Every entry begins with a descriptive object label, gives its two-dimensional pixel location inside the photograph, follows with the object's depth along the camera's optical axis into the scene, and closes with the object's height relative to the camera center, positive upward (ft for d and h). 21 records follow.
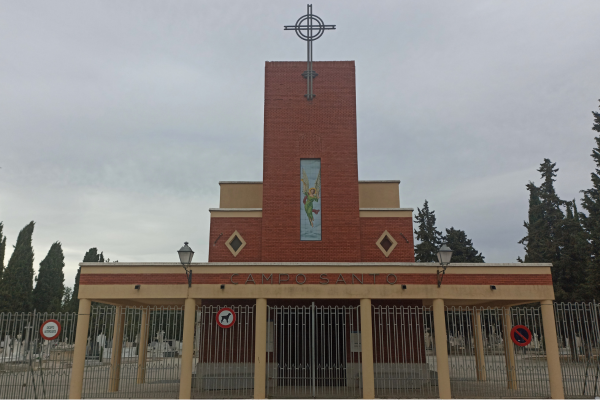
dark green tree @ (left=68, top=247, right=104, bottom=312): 140.75 +20.64
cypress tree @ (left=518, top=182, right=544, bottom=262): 123.13 +24.17
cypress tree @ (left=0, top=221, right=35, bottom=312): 120.78 +12.01
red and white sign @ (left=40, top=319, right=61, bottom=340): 44.57 -0.60
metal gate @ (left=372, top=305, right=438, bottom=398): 50.37 -4.77
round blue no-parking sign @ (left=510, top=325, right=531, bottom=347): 43.60 -1.15
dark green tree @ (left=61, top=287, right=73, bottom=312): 138.86 +4.49
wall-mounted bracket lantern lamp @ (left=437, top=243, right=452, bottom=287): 44.06 +6.29
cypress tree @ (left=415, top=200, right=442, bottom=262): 150.92 +28.20
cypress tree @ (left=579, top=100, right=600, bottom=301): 94.58 +21.30
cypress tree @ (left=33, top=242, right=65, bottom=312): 139.85 +12.28
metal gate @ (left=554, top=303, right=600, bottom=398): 45.19 -7.46
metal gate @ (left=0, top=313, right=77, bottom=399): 45.50 -7.31
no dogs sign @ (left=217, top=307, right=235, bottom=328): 46.21 +0.53
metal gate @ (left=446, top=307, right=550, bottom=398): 49.03 -7.42
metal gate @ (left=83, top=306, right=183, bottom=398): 50.44 -7.14
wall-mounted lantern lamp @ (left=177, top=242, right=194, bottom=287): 45.85 +6.68
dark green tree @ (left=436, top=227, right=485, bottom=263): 147.02 +23.83
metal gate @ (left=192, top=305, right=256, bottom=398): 51.08 -4.54
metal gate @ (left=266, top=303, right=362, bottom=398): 50.14 -4.69
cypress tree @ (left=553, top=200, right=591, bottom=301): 104.17 +13.43
